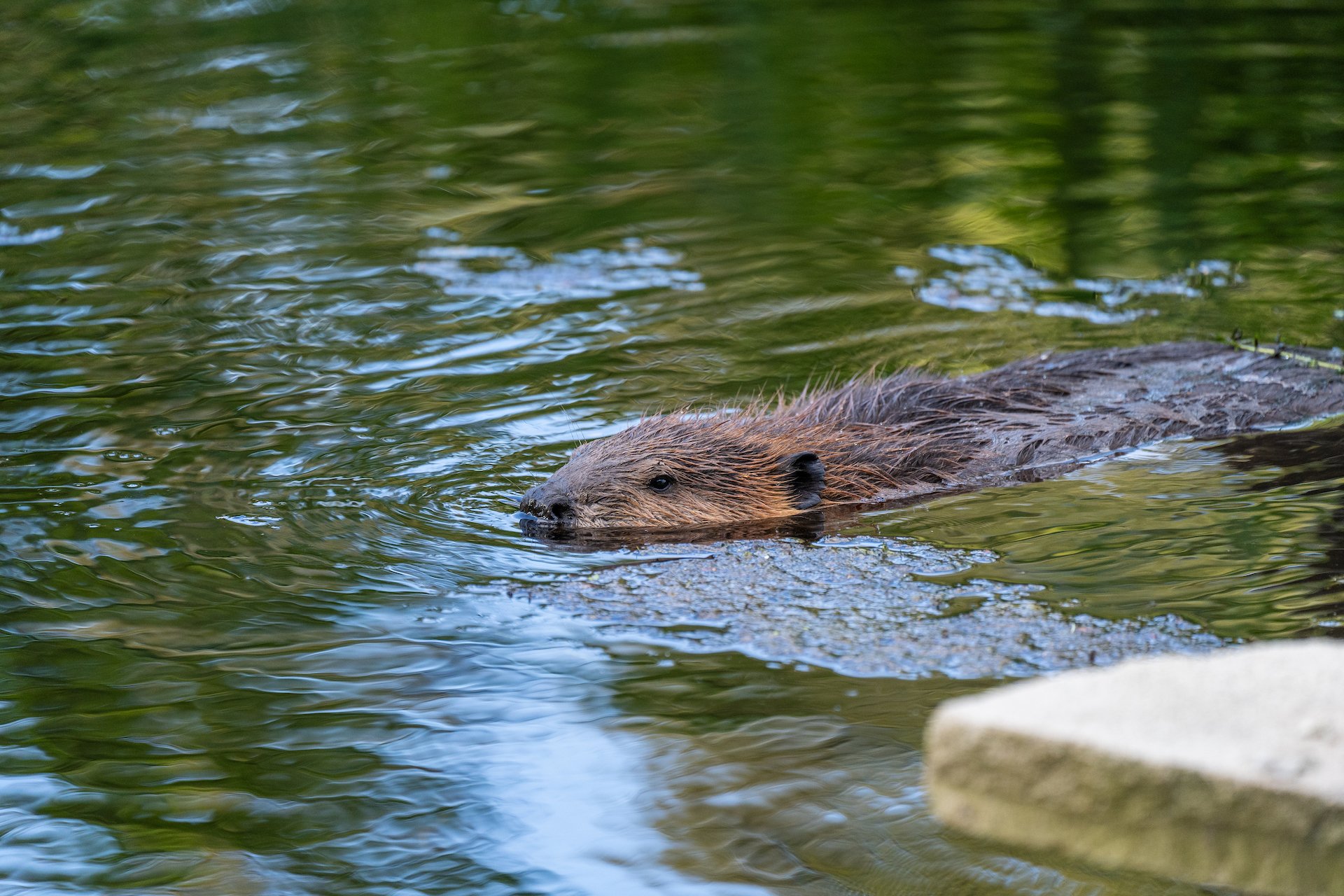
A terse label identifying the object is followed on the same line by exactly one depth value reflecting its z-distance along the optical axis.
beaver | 10.30
